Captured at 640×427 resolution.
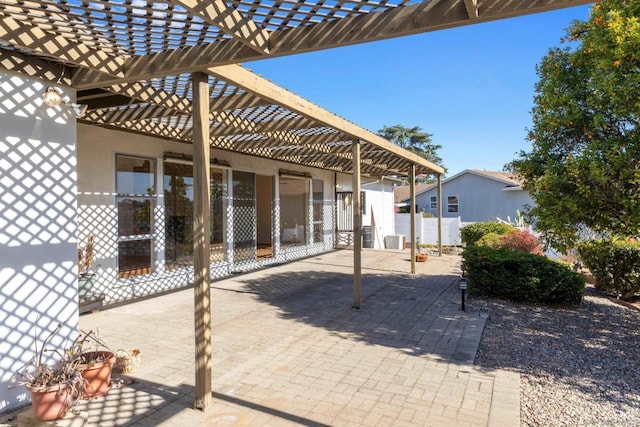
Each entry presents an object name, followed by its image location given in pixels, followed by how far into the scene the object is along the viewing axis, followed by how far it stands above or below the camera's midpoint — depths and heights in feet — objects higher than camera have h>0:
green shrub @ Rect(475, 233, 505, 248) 33.04 -1.75
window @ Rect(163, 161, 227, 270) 25.77 +0.73
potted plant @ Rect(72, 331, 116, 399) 10.90 -4.04
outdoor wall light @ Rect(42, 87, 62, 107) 11.35 +3.65
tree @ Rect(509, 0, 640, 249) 14.83 +3.77
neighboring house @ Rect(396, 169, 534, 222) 79.20 +4.99
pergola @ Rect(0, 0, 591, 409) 8.29 +4.51
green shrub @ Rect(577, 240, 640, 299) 25.71 -3.15
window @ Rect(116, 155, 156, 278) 22.77 +0.74
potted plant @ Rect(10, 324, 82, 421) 9.64 -3.94
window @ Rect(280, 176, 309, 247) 41.63 +1.48
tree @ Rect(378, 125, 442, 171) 136.26 +28.25
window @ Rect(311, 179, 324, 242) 45.03 +1.54
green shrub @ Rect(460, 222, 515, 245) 42.95 -1.04
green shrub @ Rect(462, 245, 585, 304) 21.82 -3.28
